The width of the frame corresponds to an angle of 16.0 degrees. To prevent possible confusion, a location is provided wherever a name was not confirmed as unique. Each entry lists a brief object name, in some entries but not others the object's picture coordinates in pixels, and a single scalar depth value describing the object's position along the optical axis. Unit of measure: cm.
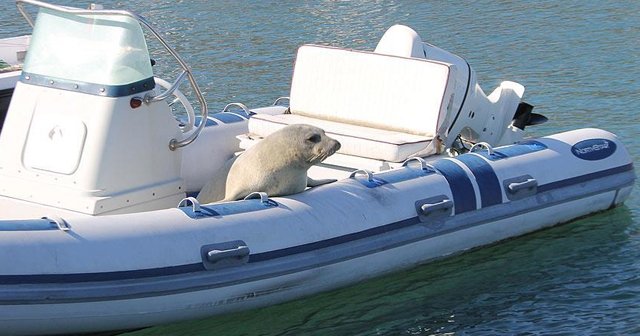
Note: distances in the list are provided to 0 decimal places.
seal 1227
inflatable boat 1096
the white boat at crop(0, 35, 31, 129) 1393
